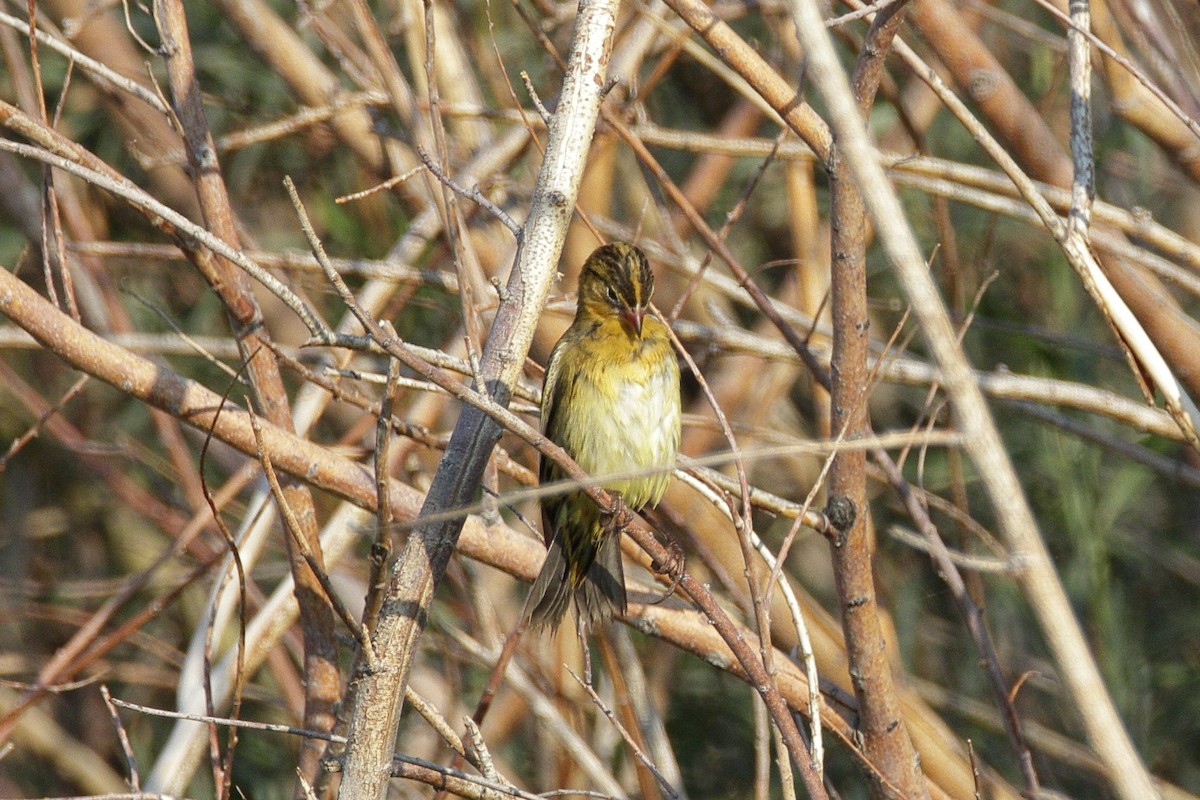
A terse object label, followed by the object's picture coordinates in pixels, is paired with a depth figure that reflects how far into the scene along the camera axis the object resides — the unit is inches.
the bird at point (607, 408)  251.4
